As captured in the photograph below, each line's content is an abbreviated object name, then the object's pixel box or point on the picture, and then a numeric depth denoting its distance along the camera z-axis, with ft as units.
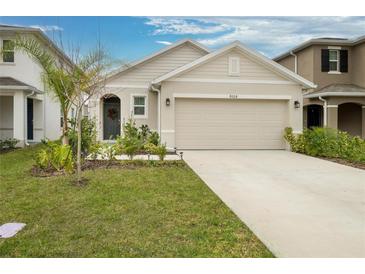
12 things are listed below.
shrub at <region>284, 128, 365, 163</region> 39.60
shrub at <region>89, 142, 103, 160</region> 36.14
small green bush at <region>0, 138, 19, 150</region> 48.70
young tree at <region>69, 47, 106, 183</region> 28.50
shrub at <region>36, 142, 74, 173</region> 29.91
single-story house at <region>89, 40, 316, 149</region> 47.39
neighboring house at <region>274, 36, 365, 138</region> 60.03
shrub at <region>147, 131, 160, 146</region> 47.03
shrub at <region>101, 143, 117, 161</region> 35.24
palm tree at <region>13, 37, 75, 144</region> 35.20
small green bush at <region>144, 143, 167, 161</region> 35.50
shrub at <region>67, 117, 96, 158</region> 39.24
